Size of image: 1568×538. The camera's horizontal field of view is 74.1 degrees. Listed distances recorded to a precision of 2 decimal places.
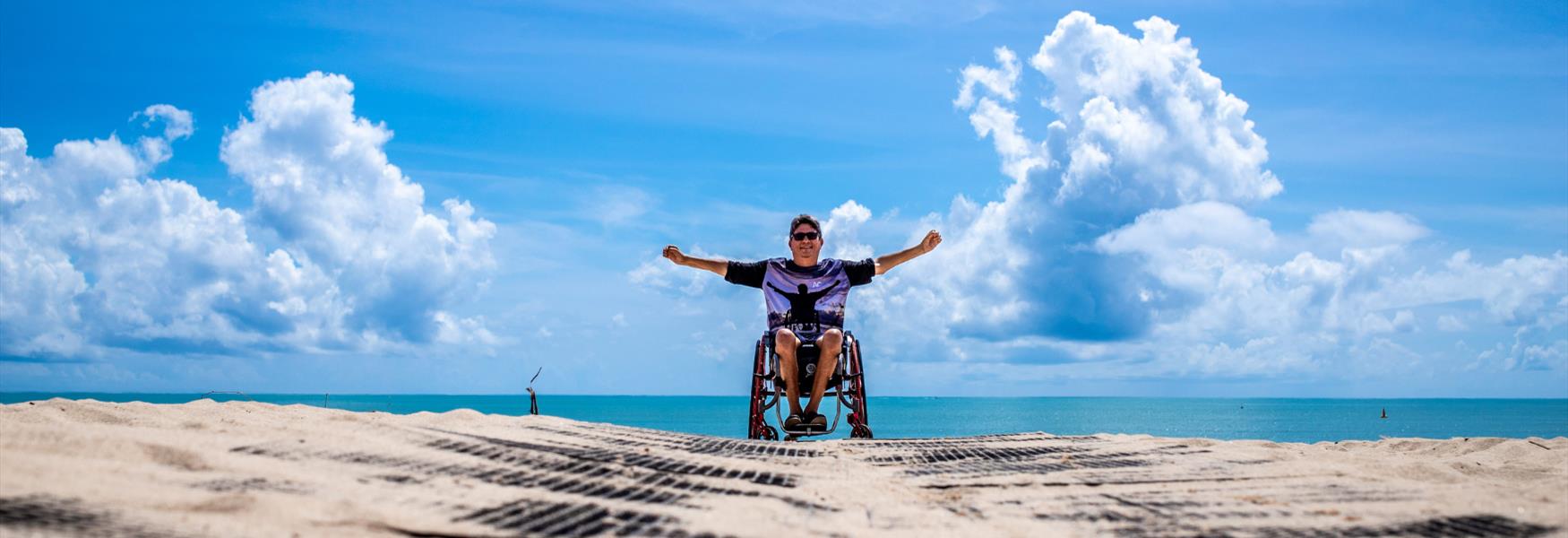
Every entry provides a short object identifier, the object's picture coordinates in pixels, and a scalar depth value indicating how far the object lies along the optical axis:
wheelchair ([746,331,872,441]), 8.36
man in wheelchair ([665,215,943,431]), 8.81
